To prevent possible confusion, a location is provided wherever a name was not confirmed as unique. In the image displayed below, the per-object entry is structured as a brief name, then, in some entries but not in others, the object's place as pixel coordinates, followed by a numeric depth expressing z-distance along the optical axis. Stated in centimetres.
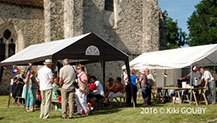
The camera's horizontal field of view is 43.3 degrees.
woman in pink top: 823
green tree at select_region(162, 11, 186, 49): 3419
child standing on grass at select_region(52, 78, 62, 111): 945
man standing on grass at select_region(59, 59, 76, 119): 777
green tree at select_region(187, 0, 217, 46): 3042
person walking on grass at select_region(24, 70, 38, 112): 951
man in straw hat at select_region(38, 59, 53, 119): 781
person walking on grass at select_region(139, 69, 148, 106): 1069
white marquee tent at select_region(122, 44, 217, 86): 1084
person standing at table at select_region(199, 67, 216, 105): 1096
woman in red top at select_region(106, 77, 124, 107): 1052
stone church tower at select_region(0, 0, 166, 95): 1711
